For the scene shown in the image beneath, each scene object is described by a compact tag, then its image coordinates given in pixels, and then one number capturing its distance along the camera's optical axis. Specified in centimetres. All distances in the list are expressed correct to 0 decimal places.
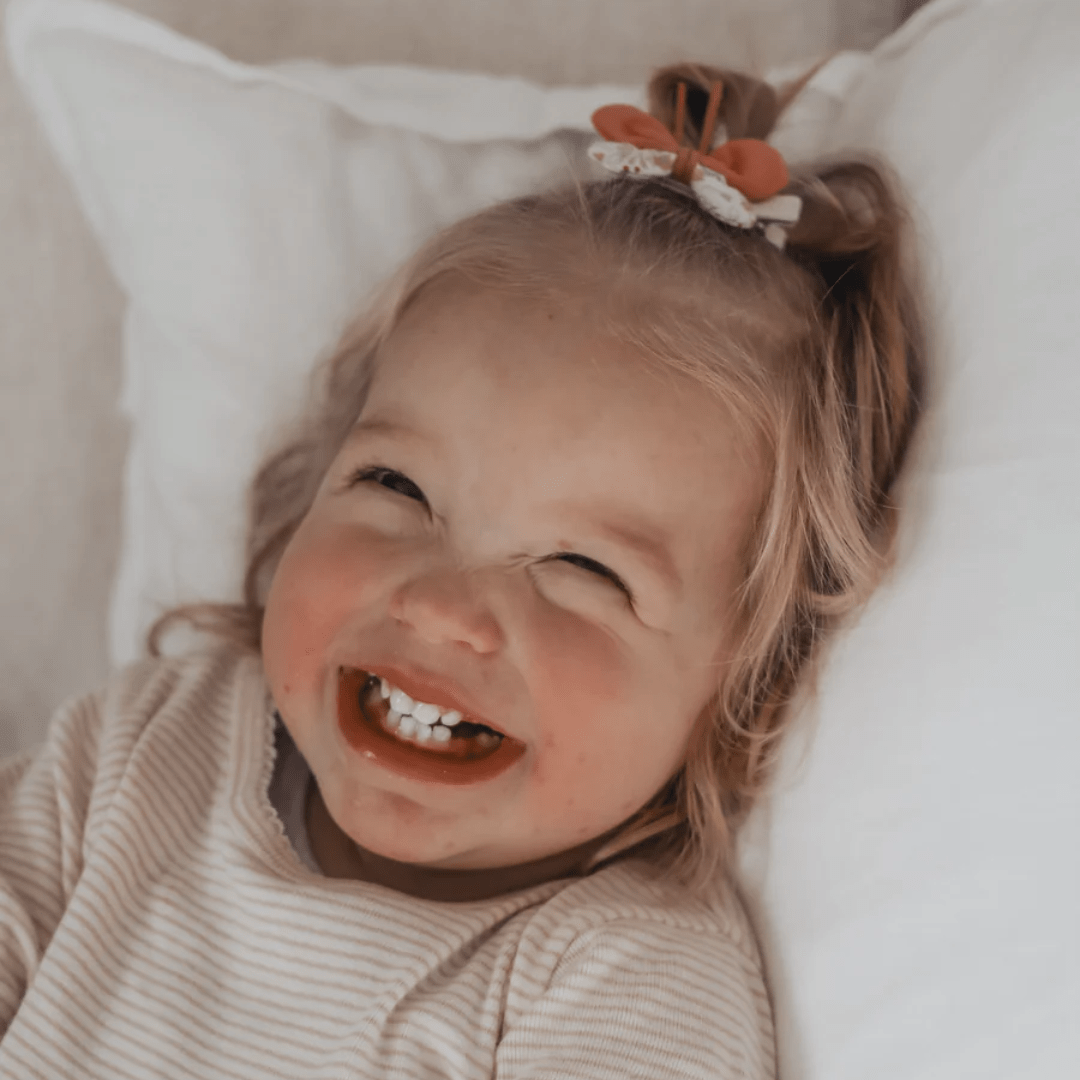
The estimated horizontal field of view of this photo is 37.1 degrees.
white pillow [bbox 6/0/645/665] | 43
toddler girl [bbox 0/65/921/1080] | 36
